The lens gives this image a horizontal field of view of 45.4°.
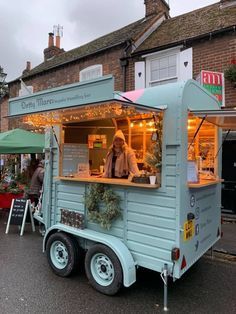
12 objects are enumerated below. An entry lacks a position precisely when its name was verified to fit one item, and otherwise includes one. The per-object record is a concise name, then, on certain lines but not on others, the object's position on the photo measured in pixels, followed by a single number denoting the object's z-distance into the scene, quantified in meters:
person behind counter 4.95
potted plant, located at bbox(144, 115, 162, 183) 3.64
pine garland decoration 3.85
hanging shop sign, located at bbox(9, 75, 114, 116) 3.27
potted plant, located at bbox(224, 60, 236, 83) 7.87
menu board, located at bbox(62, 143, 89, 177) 4.97
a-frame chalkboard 6.84
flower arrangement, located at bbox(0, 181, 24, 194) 8.50
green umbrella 8.25
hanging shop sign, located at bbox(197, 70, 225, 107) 8.18
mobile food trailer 3.41
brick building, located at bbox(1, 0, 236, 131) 8.50
